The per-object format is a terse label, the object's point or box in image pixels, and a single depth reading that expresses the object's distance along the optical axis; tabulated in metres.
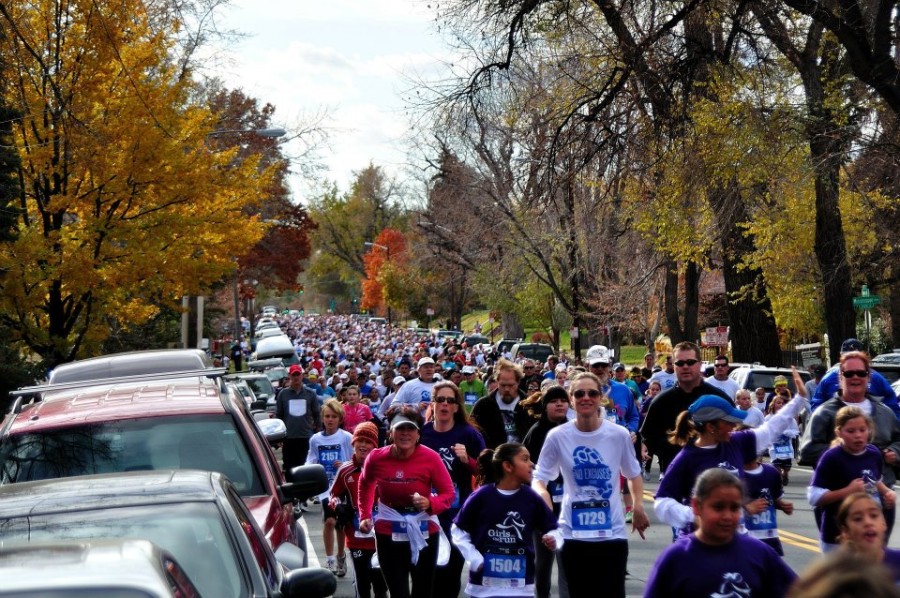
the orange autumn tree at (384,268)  110.38
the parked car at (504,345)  53.69
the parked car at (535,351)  47.97
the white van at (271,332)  69.89
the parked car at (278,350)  56.81
